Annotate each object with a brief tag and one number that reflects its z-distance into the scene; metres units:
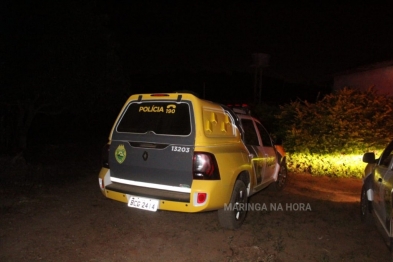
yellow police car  4.63
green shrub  9.96
